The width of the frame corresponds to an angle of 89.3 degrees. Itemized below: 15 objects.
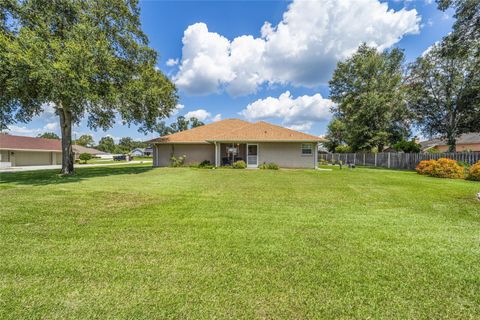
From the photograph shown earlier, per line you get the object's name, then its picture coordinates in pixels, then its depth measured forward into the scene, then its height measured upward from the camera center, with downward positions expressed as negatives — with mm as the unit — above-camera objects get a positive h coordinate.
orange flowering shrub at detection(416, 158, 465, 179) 14019 -696
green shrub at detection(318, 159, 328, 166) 29662 -522
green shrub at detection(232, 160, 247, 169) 20016 -502
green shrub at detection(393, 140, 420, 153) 25312 +1191
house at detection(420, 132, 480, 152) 32625 +1964
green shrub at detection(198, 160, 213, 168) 20969 -479
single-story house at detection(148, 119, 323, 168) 20484 +1084
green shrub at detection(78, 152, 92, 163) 39844 +385
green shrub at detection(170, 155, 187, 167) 21969 -200
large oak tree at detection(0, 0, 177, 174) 11930 +5198
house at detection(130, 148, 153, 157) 84875 +2543
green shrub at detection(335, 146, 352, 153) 35688 +1330
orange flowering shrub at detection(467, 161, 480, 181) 12648 -830
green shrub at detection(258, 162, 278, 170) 19688 -634
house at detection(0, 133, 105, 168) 28875 +1118
